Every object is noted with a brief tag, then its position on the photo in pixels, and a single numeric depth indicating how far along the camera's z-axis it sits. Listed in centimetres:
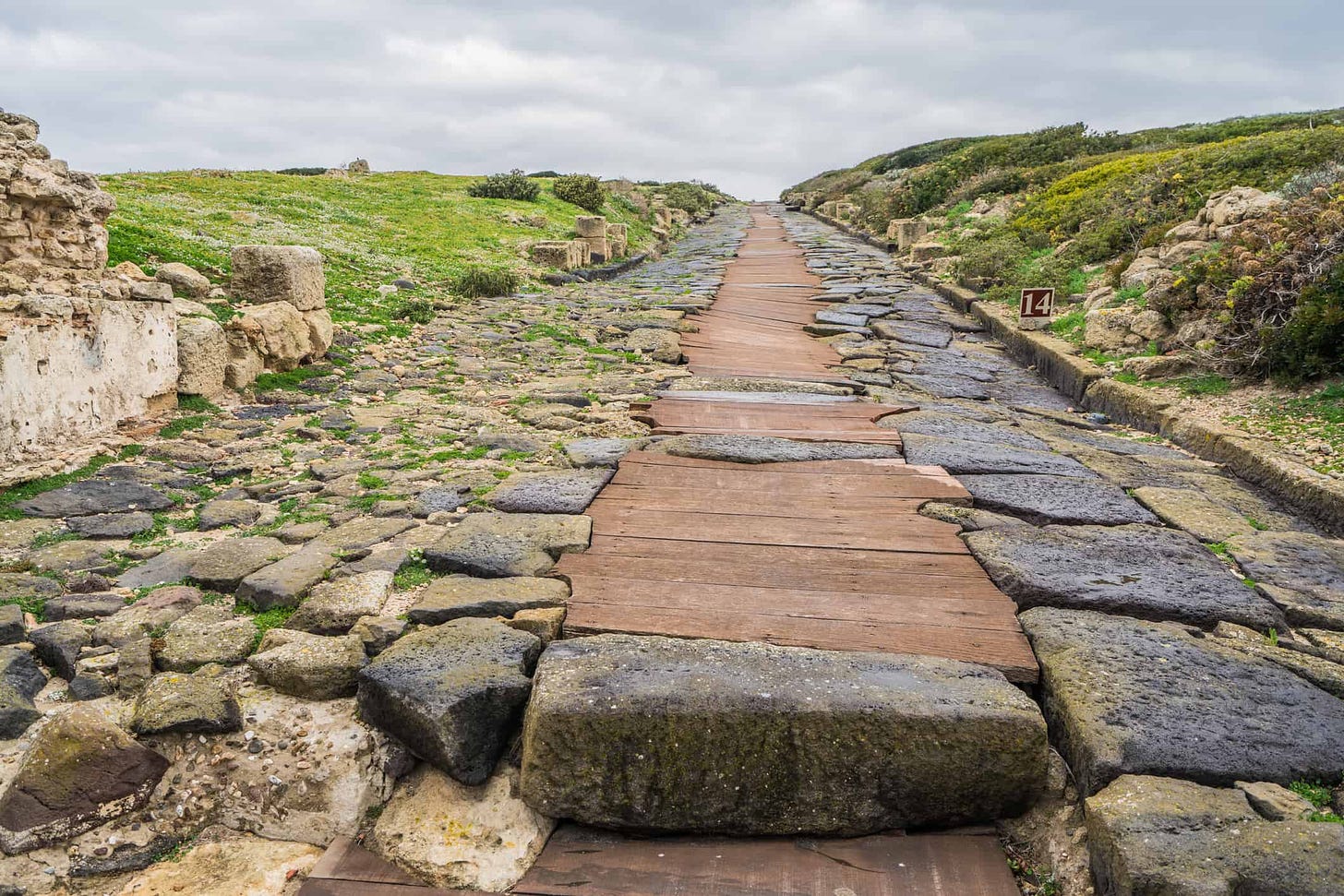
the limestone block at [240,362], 569
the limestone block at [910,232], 1817
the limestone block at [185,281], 654
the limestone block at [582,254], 1452
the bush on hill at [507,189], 2127
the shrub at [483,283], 1055
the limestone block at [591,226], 1580
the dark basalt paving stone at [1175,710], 206
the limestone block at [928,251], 1522
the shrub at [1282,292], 550
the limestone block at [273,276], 662
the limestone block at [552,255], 1386
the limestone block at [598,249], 1562
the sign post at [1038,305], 868
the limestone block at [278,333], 591
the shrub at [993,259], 1197
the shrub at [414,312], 853
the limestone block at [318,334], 658
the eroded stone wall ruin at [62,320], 401
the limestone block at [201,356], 525
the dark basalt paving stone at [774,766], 213
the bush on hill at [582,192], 2183
